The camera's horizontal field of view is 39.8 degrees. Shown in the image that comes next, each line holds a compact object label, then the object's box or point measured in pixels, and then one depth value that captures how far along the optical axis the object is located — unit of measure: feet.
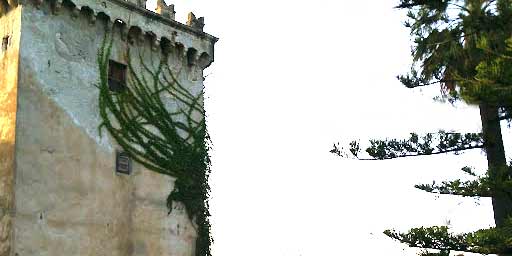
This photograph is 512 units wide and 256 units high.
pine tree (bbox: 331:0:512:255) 43.50
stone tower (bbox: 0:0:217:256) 52.65
